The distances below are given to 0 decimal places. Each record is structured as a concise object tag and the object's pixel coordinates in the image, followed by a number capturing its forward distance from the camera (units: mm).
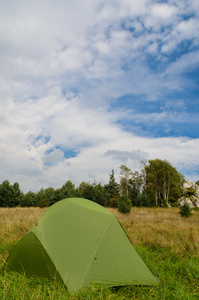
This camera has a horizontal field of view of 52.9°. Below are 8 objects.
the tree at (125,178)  43688
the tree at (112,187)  40000
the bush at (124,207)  20181
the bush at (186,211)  17125
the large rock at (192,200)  32944
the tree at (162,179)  41906
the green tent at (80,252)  3425
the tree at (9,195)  30312
